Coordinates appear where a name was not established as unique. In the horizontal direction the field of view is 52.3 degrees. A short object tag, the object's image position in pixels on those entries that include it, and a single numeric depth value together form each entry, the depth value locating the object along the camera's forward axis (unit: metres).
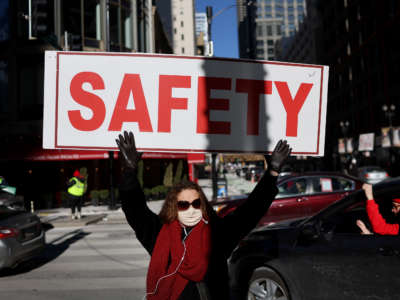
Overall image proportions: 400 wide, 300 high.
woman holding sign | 2.30
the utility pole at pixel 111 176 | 19.61
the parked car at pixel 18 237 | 6.96
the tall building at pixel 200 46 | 104.62
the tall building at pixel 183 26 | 109.71
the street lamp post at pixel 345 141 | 53.25
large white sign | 2.90
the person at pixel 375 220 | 4.03
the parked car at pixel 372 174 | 29.26
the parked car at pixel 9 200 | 10.70
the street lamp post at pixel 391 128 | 38.83
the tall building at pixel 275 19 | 160.25
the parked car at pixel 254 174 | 41.73
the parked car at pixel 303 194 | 9.07
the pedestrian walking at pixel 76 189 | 14.74
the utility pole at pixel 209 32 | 17.89
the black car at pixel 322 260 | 3.85
